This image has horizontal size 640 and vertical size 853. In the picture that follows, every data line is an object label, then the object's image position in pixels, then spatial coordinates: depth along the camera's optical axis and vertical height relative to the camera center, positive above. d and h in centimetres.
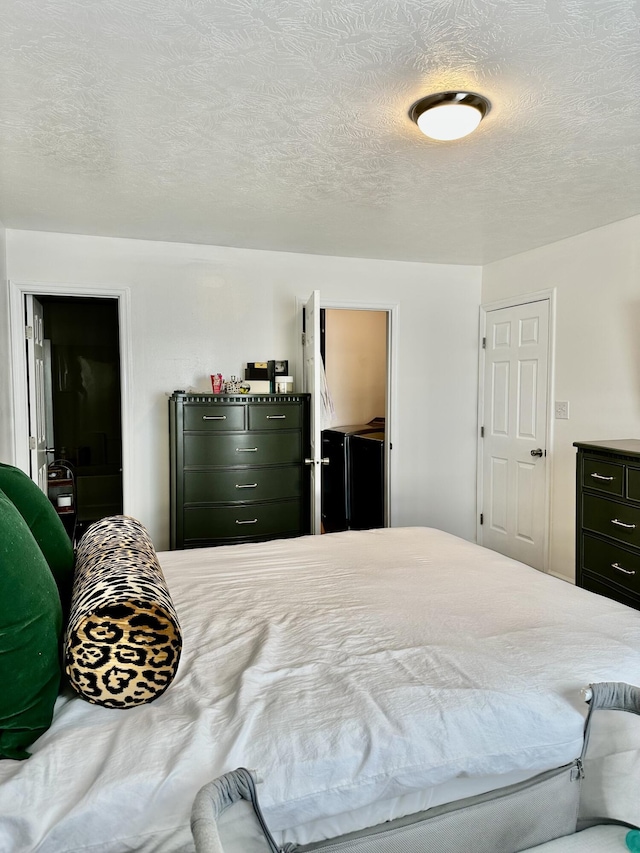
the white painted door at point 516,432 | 412 -29
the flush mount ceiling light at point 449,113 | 197 +103
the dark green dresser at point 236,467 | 359 -46
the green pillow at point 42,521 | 152 -35
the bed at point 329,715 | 99 -67
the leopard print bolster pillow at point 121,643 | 112 -50
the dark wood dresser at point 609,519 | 268 -63
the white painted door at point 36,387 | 378 +8
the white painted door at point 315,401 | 369 -3
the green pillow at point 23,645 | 103 -48
